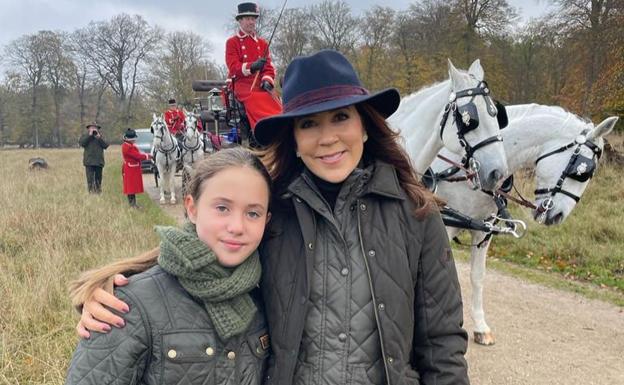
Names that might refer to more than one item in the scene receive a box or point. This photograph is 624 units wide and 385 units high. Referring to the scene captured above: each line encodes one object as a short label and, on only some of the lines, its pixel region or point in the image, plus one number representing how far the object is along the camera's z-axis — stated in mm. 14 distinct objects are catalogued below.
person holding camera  12000
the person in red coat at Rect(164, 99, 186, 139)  14641
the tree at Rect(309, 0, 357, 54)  30625
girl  1382
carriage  5926
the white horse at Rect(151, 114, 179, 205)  11930
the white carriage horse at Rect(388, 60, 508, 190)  3352
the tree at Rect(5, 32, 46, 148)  38438
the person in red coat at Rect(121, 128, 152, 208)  10539
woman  1544
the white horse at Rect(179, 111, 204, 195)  12398
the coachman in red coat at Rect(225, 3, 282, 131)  5398
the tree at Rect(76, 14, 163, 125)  39594
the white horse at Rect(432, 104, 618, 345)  3971
